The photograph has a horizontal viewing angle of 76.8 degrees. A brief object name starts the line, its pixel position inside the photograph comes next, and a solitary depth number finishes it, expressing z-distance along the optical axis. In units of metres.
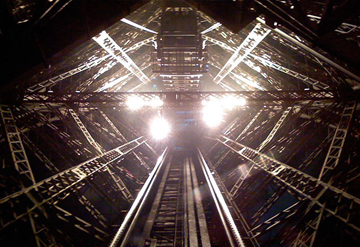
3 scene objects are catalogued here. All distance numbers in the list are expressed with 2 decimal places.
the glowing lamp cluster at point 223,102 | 10.50
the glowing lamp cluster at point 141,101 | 10.65
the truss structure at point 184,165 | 5.55
